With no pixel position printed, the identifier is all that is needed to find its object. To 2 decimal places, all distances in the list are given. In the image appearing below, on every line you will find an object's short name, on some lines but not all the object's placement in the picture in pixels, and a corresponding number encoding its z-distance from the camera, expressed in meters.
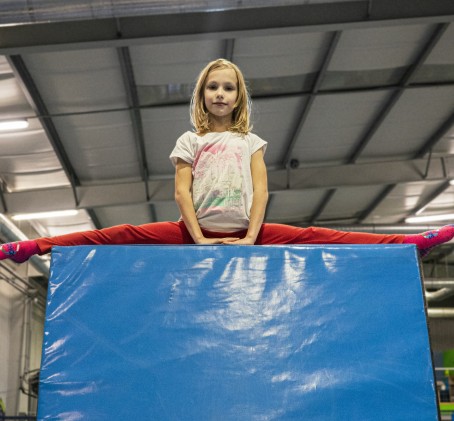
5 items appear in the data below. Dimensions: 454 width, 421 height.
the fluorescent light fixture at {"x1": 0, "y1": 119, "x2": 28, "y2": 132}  8.09
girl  2.26
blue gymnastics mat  1.73
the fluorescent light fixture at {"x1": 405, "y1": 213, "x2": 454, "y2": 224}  13.84
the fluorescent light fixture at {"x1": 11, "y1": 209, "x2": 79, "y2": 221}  10.62
